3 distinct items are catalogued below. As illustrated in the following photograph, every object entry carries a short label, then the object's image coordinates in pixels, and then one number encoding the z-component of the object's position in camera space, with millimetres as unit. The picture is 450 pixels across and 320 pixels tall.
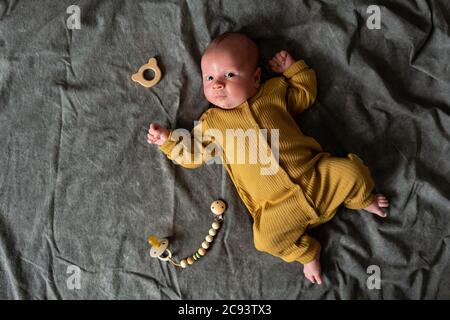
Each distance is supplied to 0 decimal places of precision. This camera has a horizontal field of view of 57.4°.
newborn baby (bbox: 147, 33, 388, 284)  1268
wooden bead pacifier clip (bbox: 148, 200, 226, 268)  1348
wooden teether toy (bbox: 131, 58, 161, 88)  1416
